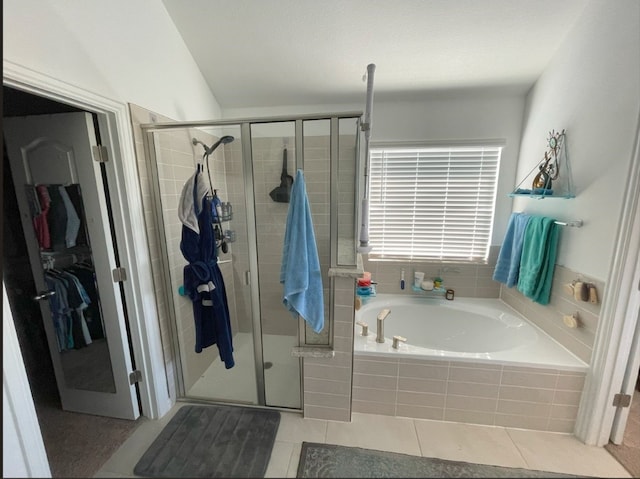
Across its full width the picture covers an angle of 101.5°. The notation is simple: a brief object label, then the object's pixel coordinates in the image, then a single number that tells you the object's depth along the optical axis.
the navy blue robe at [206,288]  1.54
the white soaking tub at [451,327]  1.78
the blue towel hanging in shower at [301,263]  1.41
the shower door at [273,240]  1.59
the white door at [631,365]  1.35
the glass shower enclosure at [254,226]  1.47
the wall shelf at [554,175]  1.77
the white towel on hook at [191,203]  1.50
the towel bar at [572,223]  1.62
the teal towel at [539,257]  1.80
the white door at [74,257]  1.38
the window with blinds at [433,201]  2.39
